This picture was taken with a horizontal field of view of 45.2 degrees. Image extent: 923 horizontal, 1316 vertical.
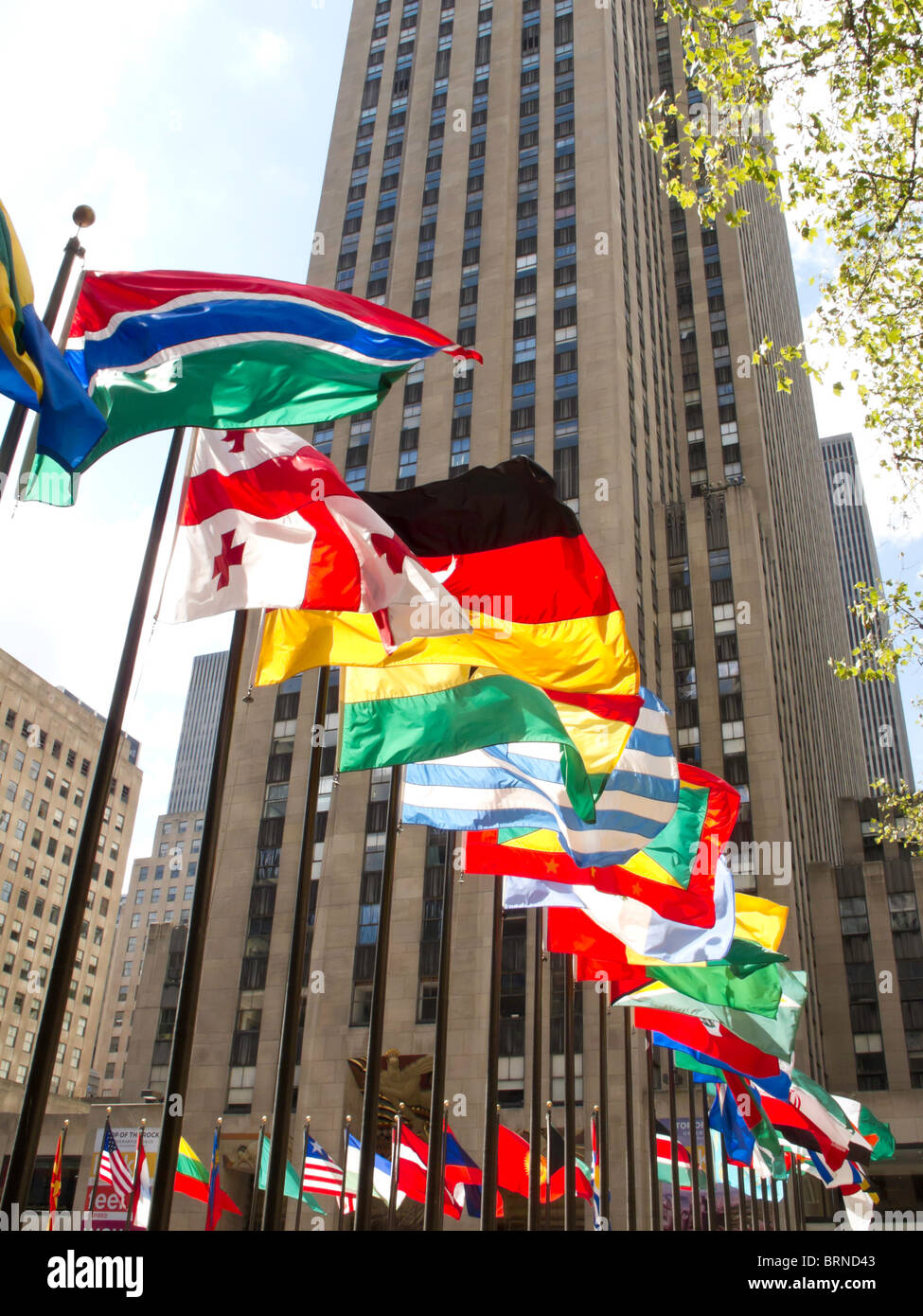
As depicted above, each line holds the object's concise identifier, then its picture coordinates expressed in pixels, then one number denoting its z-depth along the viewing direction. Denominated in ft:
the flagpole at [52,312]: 32.19
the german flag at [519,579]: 46.50
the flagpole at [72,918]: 25.30
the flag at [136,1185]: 88.06
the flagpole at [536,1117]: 59.41
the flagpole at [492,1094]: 52.34
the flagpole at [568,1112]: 68.87
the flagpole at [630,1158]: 75.15
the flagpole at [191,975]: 29.53
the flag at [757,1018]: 74.64
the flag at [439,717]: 46.03
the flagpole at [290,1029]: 35.70
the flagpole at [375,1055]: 42.37
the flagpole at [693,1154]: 105.81
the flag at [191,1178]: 88.17
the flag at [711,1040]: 76.18
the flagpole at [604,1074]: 76.80
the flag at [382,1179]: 95.50
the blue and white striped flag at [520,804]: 52.31
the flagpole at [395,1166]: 83.96
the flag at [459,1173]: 88.89
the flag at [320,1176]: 89.97
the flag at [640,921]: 61.16
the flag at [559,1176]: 102.05
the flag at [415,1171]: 91.45
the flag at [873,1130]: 106.22
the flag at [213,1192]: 84.53
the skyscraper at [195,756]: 602.85
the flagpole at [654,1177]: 90.00
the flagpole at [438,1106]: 48.01
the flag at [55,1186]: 81.87
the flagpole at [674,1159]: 91.66
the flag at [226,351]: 34.37
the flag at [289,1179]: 100.30
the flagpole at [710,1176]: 109.96
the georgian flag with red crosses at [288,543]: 36.58
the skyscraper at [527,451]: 177.88
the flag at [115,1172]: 87.40
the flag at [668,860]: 58.90
